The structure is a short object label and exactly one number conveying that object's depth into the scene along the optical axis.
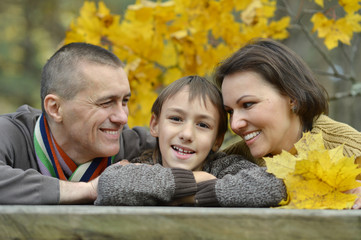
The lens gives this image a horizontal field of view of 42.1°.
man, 2.68
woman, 2.49
